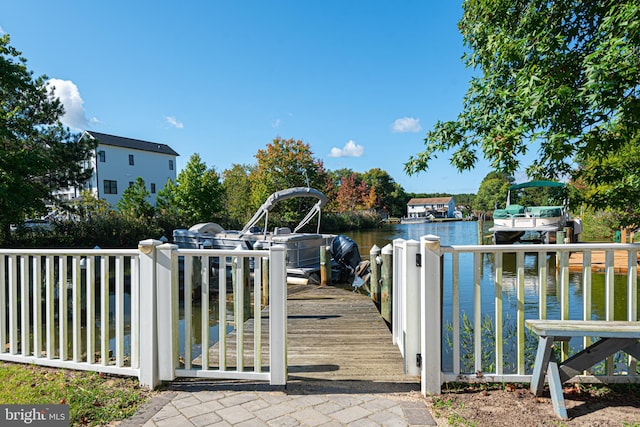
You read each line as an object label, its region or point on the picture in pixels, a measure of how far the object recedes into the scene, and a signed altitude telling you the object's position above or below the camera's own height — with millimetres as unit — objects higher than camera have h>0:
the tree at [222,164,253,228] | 30994 +1167
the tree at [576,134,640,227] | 4137 +289
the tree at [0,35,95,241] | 9984 +2373
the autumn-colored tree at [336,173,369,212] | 51219 +2277
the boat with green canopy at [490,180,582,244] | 18359 -573
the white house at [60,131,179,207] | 34594 +4676
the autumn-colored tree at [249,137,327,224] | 31047 +3488
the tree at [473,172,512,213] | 69938 +3151
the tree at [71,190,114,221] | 18044 +343
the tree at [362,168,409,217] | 67919 +4058
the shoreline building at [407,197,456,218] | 88250 +1187
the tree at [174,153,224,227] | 25375 +1403
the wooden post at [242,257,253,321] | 6355 -1479
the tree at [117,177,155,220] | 21375 +465
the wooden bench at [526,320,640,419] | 2768 -1025
